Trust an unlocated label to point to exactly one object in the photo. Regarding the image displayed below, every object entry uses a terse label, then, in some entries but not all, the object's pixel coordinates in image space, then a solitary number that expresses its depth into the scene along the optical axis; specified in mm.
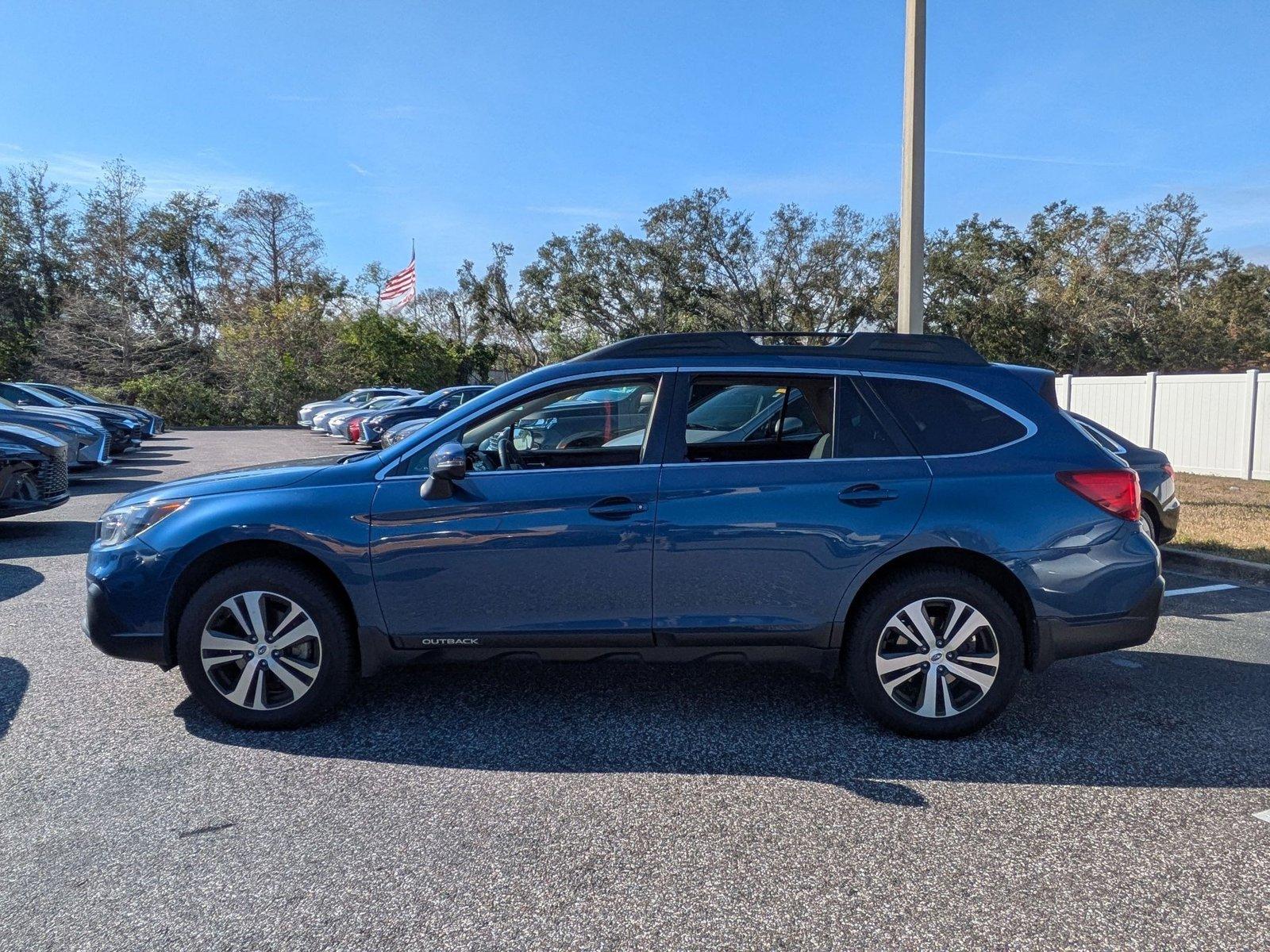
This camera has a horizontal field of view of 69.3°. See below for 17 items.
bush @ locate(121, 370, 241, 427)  37656
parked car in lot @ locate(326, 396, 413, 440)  25047
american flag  37594
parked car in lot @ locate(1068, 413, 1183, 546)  7867
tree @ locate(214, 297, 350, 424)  39406
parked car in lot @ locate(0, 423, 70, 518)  8984
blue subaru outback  4109
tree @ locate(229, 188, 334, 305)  48562
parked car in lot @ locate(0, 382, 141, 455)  19094
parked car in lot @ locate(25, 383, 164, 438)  22625
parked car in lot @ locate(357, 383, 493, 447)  20500
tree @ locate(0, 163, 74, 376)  45094
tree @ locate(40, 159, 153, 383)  40500
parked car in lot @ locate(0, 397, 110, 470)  13805
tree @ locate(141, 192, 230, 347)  48156
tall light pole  8758
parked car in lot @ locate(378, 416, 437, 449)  17531
